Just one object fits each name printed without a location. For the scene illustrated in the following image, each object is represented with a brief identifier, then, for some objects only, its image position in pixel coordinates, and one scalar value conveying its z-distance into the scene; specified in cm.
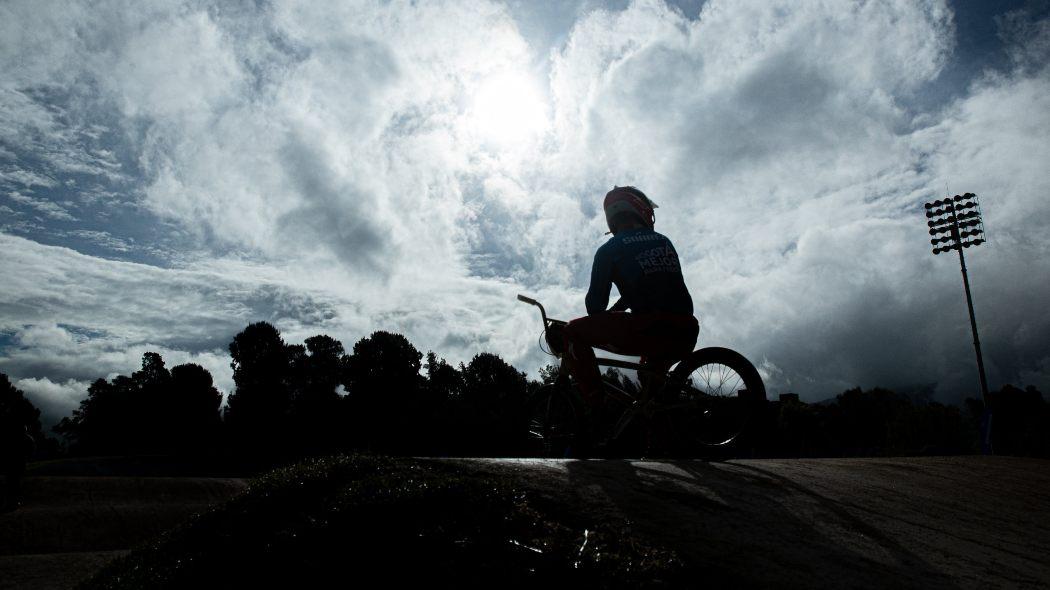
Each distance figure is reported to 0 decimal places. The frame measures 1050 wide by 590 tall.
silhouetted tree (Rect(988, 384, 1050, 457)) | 7575
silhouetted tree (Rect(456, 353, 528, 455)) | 5481
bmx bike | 592
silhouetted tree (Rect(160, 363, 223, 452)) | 6875
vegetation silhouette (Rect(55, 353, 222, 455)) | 6981
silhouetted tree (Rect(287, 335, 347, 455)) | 5981
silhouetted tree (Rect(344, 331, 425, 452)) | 5947
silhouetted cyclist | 601
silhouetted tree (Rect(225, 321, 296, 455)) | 6169
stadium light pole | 3709
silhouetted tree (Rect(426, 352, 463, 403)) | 7806
